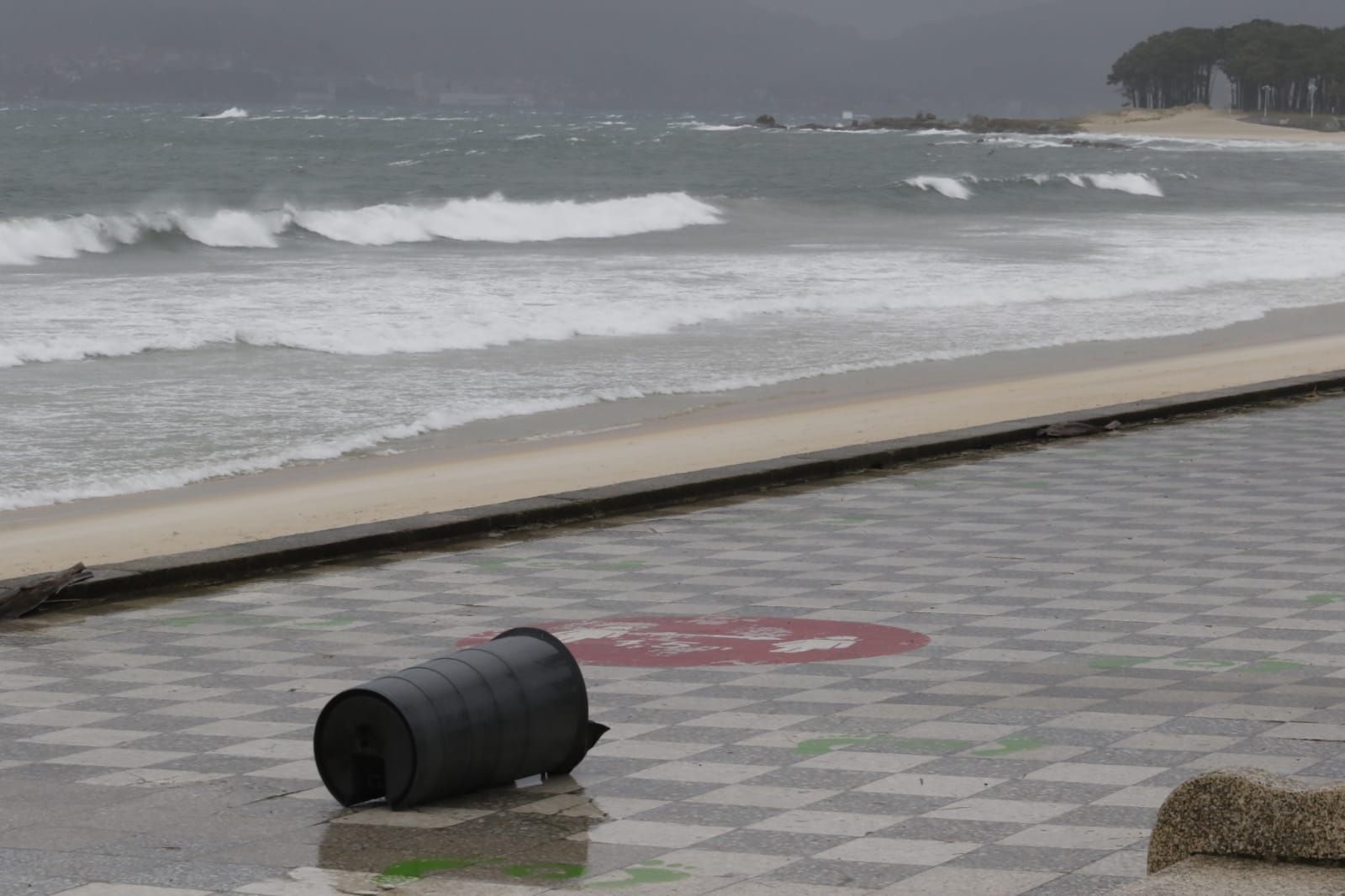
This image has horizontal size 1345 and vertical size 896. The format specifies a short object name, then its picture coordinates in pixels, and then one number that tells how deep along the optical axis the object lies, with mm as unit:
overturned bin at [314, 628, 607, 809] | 10642
